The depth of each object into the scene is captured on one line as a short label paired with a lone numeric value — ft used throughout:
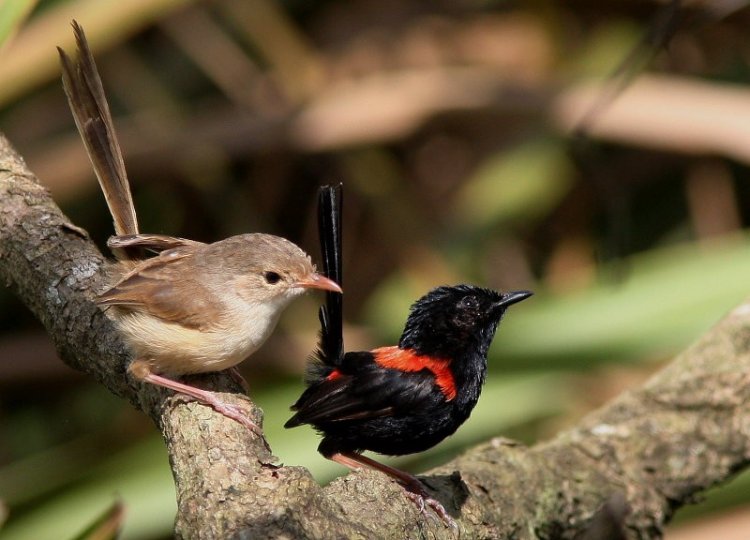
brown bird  21.56
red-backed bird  21.91
